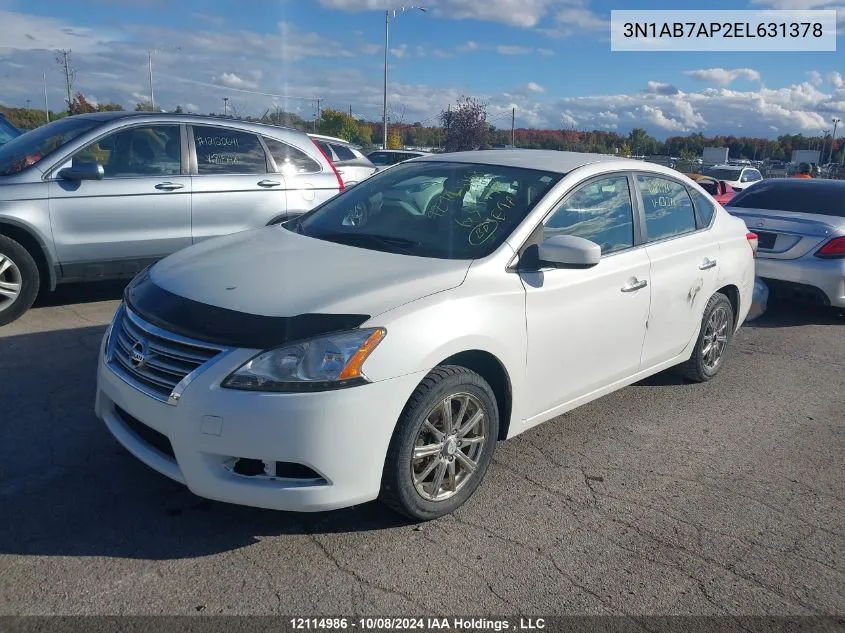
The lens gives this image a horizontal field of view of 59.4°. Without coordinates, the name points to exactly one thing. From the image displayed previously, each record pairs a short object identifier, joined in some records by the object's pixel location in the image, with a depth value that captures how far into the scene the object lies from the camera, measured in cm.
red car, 1967
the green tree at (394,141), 4535
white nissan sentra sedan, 297
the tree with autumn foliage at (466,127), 3959
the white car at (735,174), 2686
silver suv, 616
